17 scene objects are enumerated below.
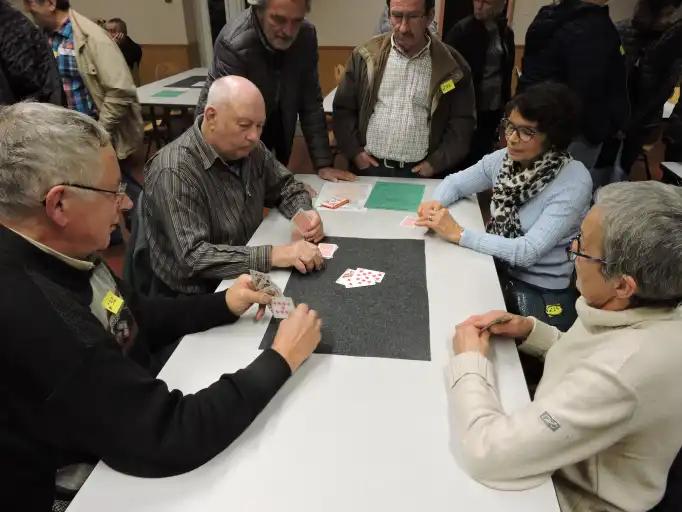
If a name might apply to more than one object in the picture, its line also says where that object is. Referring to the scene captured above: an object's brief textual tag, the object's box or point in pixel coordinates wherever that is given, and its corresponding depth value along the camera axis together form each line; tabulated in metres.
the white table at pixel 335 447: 0.89
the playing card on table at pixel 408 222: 1.97
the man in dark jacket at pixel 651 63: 3.22
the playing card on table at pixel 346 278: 1.56
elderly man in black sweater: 0.83
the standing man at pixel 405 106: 2.37
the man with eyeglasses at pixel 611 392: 0.86
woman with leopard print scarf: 1.76
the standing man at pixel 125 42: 5.16
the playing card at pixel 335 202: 2.14
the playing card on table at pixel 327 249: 1.74
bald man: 1.60
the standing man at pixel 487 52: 3.08
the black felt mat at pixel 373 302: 1.28
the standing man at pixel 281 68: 2.17
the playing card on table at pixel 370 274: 1.59
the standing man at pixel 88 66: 2.89
